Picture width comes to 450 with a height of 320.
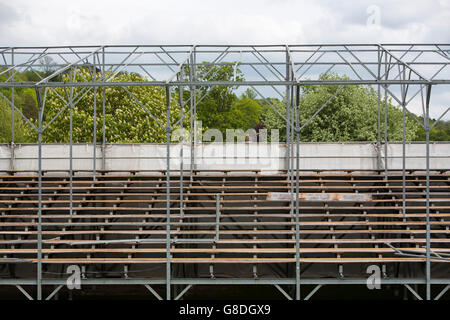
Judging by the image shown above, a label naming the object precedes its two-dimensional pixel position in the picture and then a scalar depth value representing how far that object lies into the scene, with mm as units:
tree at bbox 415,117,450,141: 42128
